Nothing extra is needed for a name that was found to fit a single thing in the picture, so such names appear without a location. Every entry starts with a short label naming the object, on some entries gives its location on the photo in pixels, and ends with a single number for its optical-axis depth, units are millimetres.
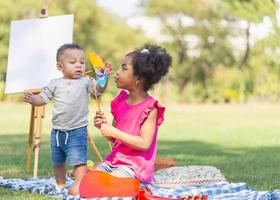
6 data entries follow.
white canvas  6957
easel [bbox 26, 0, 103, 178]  6758
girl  4762
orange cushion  4742
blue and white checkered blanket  4984
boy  5438
